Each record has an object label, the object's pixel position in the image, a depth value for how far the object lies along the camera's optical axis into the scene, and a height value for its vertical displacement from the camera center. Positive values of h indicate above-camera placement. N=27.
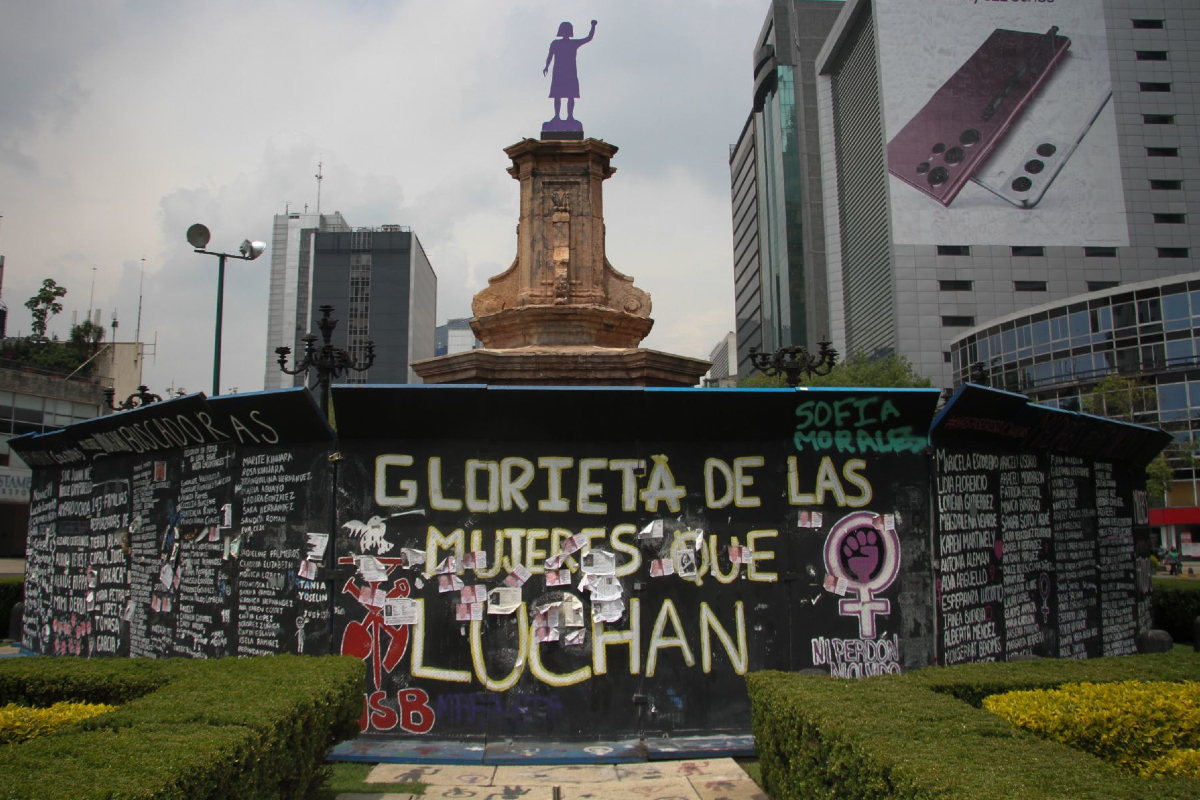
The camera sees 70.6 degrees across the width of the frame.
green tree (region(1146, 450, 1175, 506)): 30.81 +1.09
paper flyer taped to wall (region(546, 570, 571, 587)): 7.02 -0.59
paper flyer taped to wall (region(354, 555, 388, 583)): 7.05 -0.52
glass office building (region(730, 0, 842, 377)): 98.88 +40.79
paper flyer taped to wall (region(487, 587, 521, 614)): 6.99 -0.77
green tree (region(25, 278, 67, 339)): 60.97 +14.51
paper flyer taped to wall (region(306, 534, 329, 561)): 7.12 -0.35
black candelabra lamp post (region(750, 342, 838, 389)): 13.02 +2.33
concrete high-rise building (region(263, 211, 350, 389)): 130.00 +35.56
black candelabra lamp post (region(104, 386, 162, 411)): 11.95 +1.57
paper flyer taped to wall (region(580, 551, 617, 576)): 7.05 -0.47
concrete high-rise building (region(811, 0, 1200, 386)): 70.81 +29.26
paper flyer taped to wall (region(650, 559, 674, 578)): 7.07 -0.51
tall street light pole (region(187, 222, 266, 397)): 15.64 +4.78
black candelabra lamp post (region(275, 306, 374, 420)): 12.18 +2.23
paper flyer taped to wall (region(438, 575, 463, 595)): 7.02 -0.64
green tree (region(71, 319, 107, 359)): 62.44 +12.62
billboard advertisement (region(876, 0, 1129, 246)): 71.25 +32.21
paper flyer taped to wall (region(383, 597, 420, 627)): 6.98 -0.87
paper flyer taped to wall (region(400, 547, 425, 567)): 7.05 -0.43
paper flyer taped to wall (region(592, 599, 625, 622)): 7.00 -0.85
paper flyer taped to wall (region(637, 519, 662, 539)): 7.13 -0.21
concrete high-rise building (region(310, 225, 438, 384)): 123.44 +31.79
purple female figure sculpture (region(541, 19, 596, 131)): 14.80 +7.74
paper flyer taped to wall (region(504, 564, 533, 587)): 7.03 -0.58
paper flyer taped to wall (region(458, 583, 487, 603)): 7.00 -0.73
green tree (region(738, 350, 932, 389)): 46.43 +7.70
